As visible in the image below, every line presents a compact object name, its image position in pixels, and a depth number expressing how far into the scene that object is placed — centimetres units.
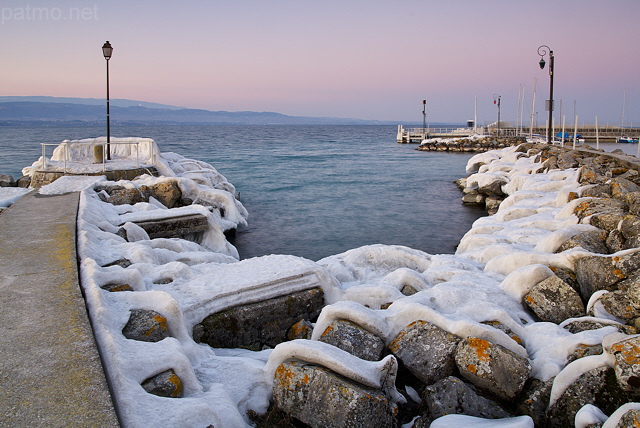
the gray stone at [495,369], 396
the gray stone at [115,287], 486
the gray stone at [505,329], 476
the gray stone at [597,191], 994
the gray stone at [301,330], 502
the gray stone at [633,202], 789
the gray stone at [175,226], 911
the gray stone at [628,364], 357
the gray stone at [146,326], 407
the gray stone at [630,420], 290
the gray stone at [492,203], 1634
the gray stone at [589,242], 691
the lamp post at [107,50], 1554
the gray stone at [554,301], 546
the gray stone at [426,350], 423
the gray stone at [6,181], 1379
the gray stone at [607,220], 752
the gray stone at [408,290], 593
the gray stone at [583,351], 420
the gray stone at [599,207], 840
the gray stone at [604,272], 567
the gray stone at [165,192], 1171
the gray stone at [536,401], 387
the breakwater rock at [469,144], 4594
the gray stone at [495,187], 1756
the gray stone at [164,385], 335
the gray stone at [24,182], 1364
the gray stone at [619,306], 508
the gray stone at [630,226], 666
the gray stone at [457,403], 379
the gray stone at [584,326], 485
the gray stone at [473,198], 1820
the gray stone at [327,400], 338
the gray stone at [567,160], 1537
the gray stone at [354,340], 432
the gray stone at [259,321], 487
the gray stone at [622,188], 931
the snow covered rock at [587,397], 366
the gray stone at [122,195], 1062
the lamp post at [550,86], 2412
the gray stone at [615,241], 683
